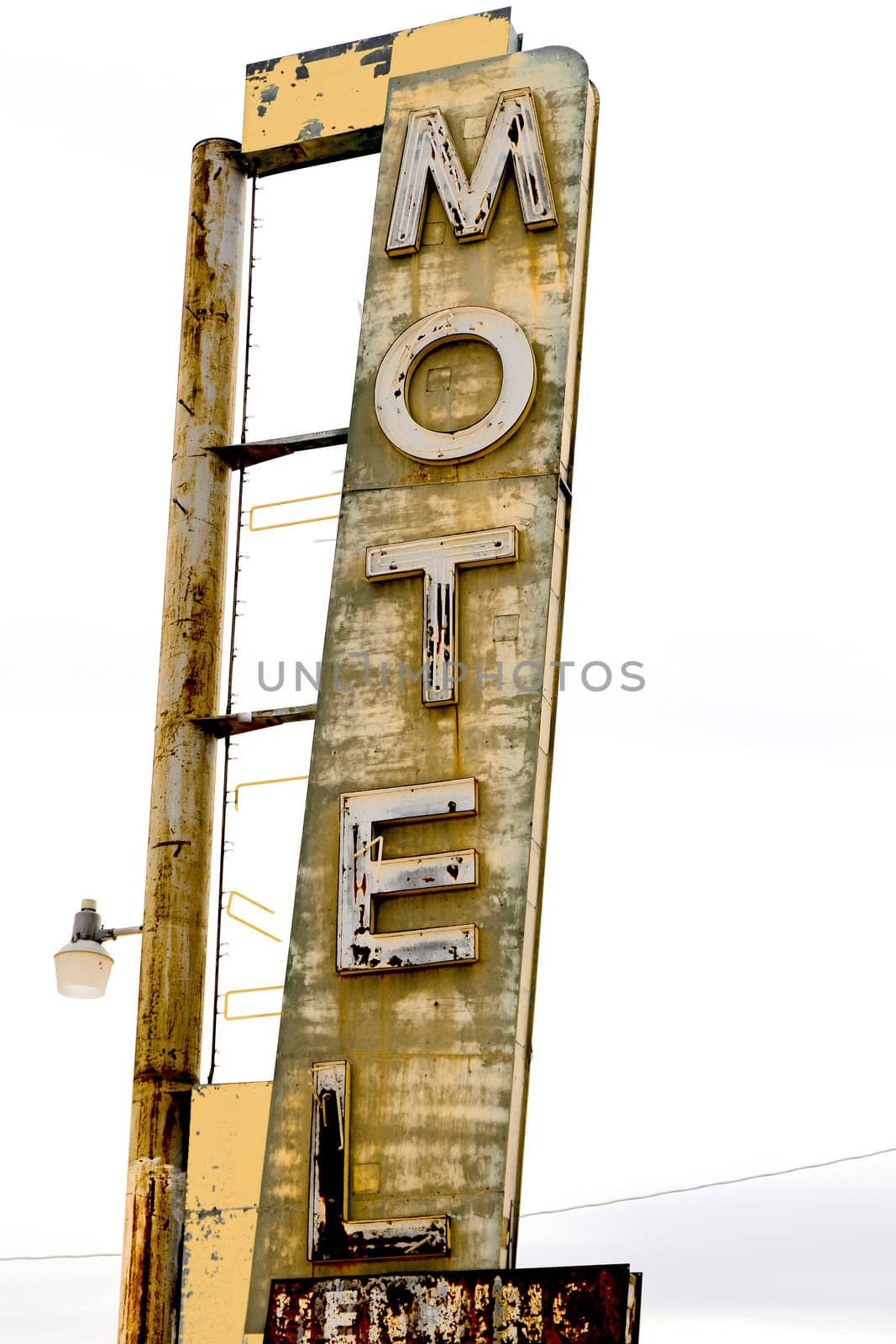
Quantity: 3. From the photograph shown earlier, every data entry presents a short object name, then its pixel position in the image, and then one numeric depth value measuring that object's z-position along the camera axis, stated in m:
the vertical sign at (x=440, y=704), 11.91
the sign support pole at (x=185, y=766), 13.01
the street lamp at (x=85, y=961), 13.72
